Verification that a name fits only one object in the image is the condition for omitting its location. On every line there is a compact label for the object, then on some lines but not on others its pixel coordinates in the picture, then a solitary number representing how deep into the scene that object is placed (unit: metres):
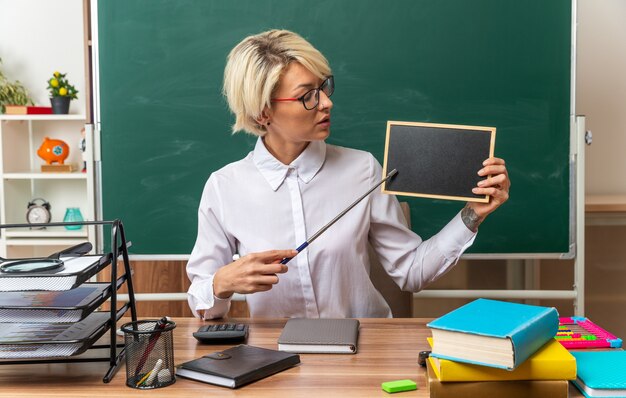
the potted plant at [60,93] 4.09
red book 4.10
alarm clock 4.22
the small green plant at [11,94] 4.18
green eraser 1.18
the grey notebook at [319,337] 1.40
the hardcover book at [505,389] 1.08
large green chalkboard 2.39
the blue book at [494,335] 1.05
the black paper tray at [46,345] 1.27
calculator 1.49
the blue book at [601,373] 1.11
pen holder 1.22
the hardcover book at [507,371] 1.08
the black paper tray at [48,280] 1.22
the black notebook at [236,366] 1.23
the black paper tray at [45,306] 1.27
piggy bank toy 4.21
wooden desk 1.20
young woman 1.87
